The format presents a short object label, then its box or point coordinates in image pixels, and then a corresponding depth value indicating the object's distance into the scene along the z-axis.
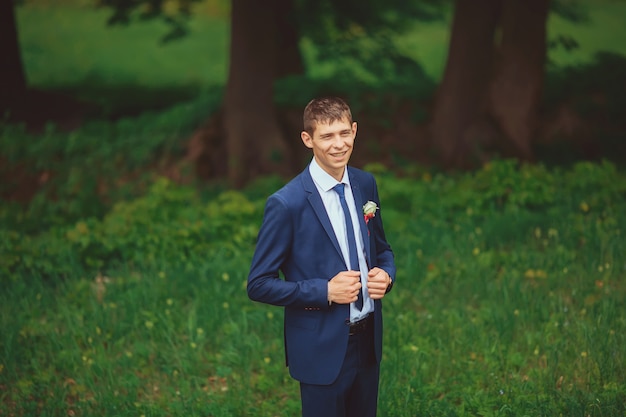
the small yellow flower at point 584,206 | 7.79
